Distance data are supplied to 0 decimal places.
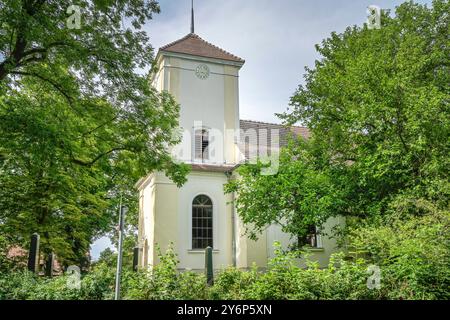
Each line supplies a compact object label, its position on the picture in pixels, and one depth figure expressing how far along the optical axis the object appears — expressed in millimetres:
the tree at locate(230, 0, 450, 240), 13297
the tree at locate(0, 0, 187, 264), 10617
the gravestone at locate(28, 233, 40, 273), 11773
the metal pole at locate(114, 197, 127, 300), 6927
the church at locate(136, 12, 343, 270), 19688
